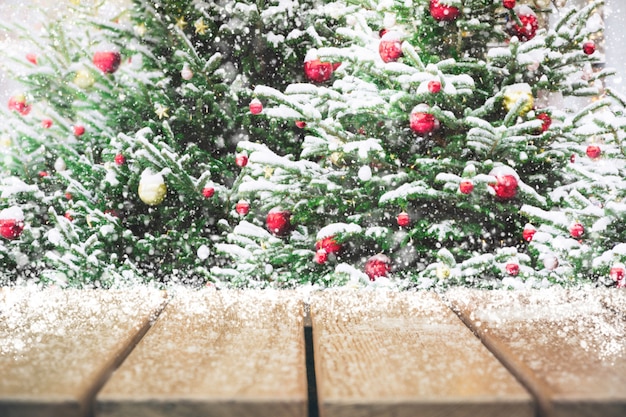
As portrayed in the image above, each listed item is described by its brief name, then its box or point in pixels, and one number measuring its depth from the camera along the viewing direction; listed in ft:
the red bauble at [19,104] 8.20
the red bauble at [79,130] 7.81
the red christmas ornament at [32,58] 8.34
